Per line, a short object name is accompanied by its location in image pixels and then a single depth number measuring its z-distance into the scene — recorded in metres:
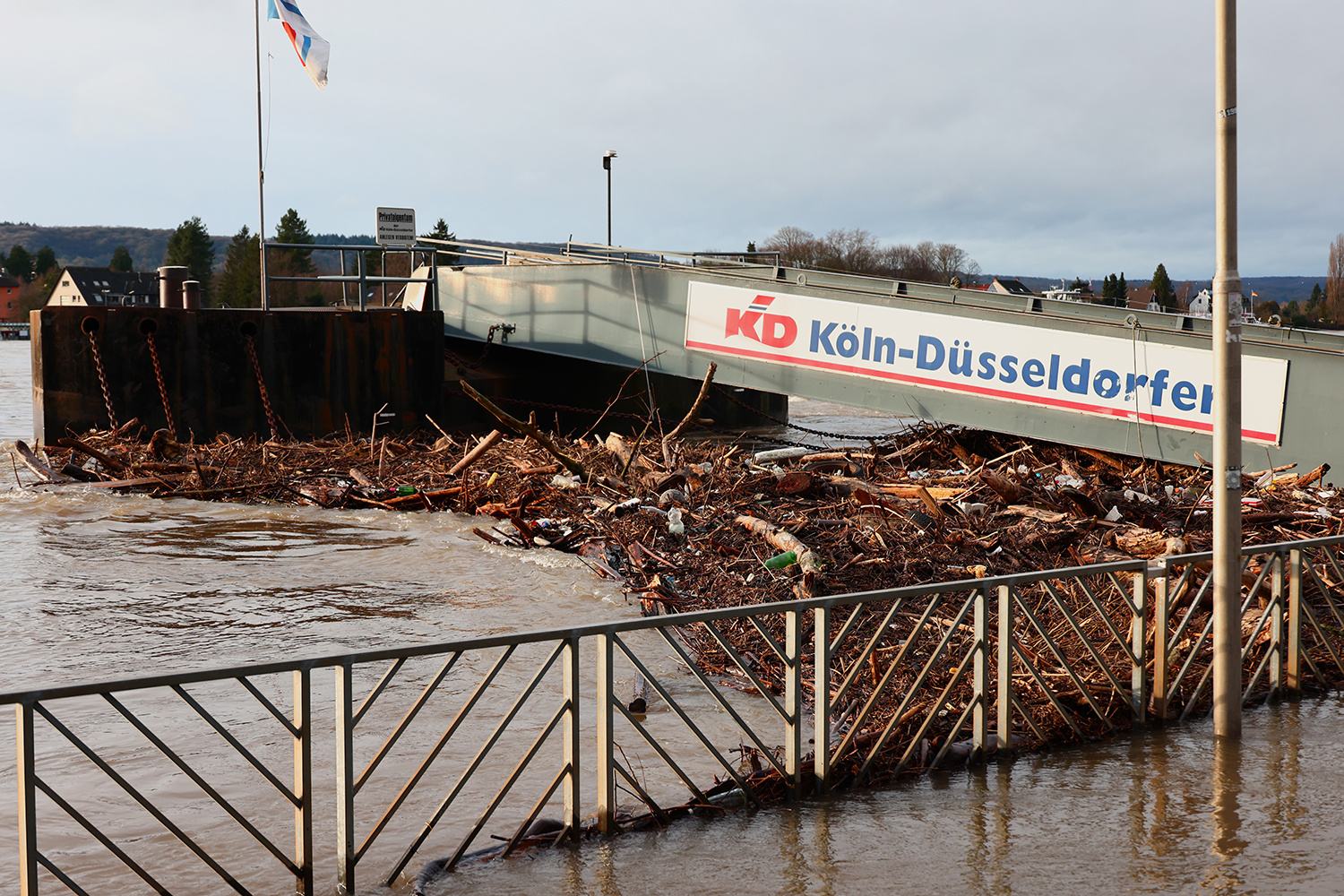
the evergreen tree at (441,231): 99.34
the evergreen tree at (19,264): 162.38
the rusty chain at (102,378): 18.03
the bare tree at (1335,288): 115.25
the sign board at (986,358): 13.82
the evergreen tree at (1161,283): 93.54
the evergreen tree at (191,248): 122.00
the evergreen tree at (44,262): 157.88
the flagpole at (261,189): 22.31
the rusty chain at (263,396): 19.26
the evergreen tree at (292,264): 82.16
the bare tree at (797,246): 68.62
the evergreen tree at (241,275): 102.88
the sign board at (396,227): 21.42
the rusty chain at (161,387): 18.48
